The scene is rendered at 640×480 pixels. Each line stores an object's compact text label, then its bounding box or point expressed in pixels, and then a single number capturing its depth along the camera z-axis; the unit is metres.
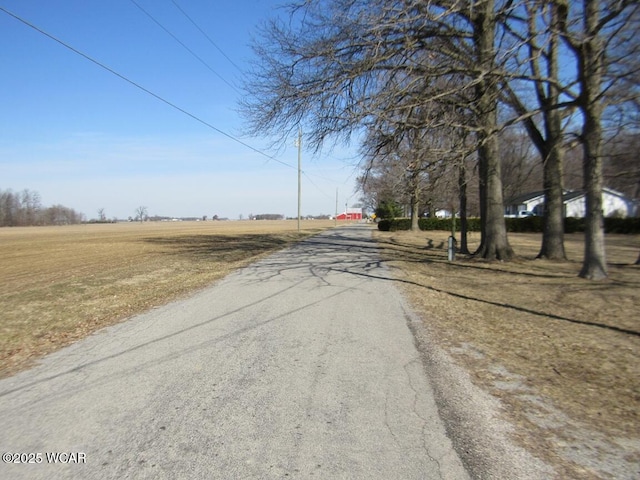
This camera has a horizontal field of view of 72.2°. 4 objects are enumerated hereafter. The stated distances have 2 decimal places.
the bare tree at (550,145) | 14.40
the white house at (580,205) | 51.93
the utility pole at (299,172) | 44.38
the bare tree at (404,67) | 10.64
